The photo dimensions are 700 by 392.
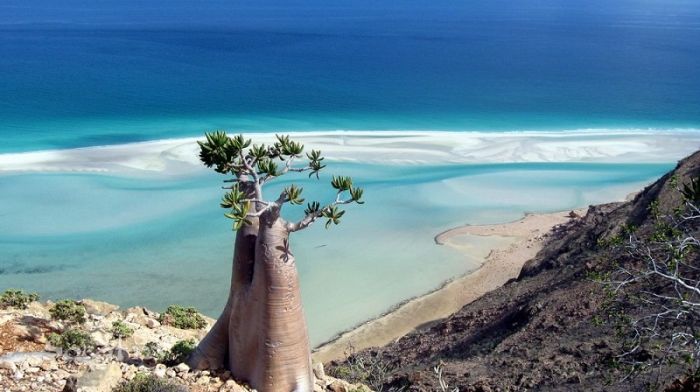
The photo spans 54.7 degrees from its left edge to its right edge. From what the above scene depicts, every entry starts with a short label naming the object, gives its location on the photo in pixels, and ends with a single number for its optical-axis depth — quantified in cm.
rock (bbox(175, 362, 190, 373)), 1305
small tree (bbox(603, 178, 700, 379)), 1034
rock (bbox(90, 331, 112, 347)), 1431
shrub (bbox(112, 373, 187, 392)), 1128
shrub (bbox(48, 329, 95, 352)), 1372
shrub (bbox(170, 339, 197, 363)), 1400
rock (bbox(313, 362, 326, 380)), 1456
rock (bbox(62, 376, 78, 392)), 1105
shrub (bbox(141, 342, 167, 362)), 1423
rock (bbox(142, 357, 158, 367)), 1372
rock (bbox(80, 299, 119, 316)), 1808
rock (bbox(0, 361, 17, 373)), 1227
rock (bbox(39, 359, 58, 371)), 1272
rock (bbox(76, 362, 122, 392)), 1106
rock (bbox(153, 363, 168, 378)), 1242
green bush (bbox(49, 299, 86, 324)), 1605
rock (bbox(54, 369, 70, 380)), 1244
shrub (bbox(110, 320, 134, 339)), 1548
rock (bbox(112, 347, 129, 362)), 1376
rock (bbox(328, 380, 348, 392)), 1395
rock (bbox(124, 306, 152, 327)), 1777
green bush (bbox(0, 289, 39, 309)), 1744
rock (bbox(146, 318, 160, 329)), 1780
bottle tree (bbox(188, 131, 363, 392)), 1166
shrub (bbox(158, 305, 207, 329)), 1867
